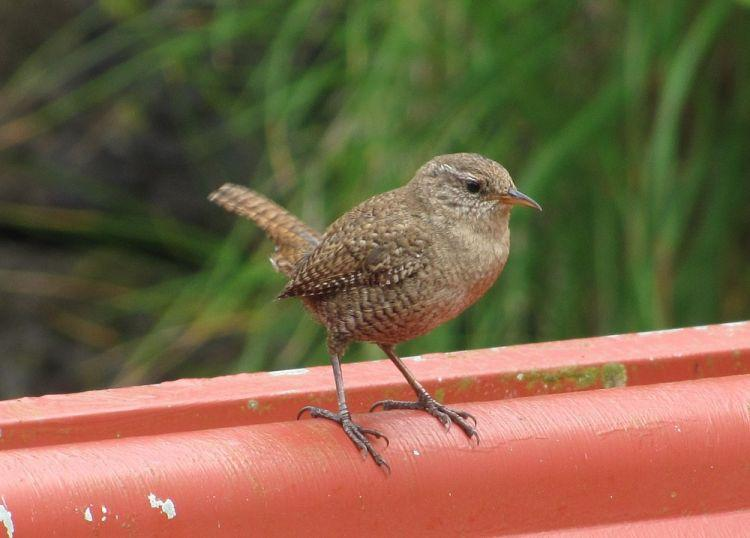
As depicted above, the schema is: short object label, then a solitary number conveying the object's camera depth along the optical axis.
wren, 5.71
